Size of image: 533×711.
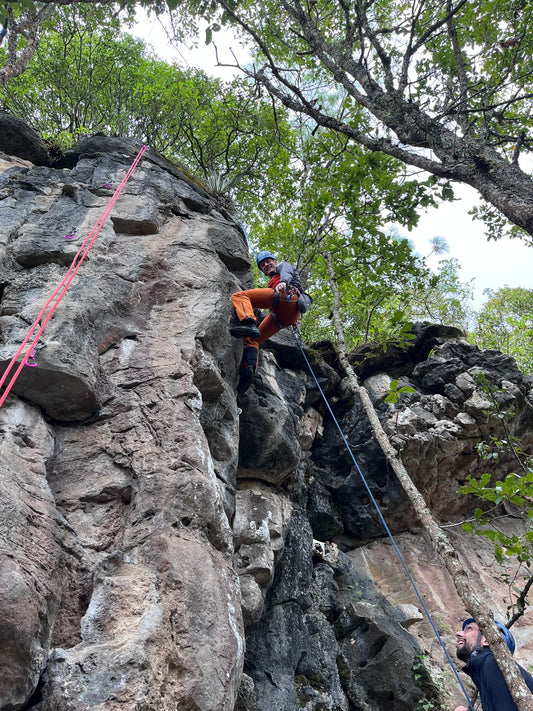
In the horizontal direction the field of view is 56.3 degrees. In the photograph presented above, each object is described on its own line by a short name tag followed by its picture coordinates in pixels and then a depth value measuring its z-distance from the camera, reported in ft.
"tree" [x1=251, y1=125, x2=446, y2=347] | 28.71
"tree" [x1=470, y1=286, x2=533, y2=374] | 51.96
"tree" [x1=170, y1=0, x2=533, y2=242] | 16.49
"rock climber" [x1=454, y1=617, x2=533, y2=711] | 13.82
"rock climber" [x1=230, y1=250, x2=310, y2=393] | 20.18
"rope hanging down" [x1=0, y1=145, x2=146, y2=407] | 12.88
